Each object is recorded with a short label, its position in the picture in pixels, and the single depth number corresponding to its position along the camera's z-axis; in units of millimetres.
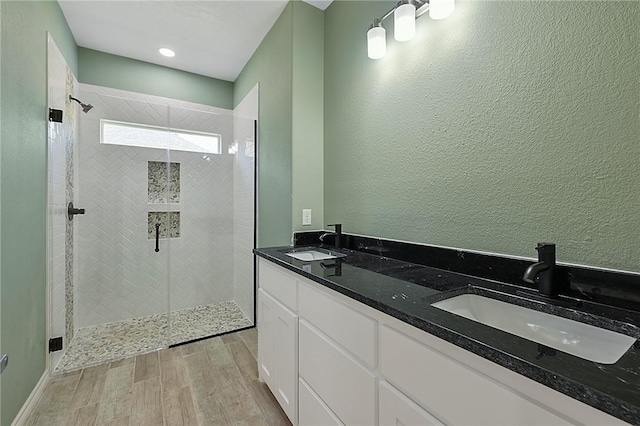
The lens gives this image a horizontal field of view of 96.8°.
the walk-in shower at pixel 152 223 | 2557
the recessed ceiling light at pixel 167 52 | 2717
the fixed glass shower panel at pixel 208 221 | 3047
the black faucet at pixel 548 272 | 910
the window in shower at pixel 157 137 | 2809
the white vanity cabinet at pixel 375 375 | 564
